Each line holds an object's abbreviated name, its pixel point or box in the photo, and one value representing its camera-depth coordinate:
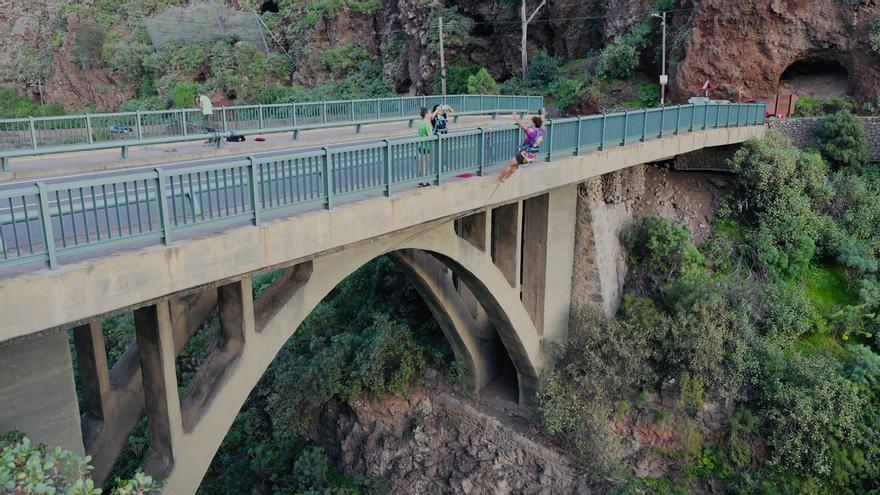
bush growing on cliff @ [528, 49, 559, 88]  34.47
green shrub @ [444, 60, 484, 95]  37.38
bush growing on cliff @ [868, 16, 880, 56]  23.14
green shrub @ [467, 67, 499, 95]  33.59
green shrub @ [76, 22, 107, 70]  54.66
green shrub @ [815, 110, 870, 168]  20.12
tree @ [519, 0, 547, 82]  35.47
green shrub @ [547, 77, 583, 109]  30.02
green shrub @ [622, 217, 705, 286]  16.72
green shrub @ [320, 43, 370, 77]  45.81
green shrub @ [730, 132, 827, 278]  17.44
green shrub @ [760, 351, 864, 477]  13.25
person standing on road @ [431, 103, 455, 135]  12.21
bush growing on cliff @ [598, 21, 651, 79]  28.58
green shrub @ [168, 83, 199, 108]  47.19
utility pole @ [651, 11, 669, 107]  25.06
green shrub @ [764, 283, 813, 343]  15.47
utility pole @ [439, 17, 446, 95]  36.38
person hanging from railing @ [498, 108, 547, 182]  10.83
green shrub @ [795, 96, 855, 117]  23.26
